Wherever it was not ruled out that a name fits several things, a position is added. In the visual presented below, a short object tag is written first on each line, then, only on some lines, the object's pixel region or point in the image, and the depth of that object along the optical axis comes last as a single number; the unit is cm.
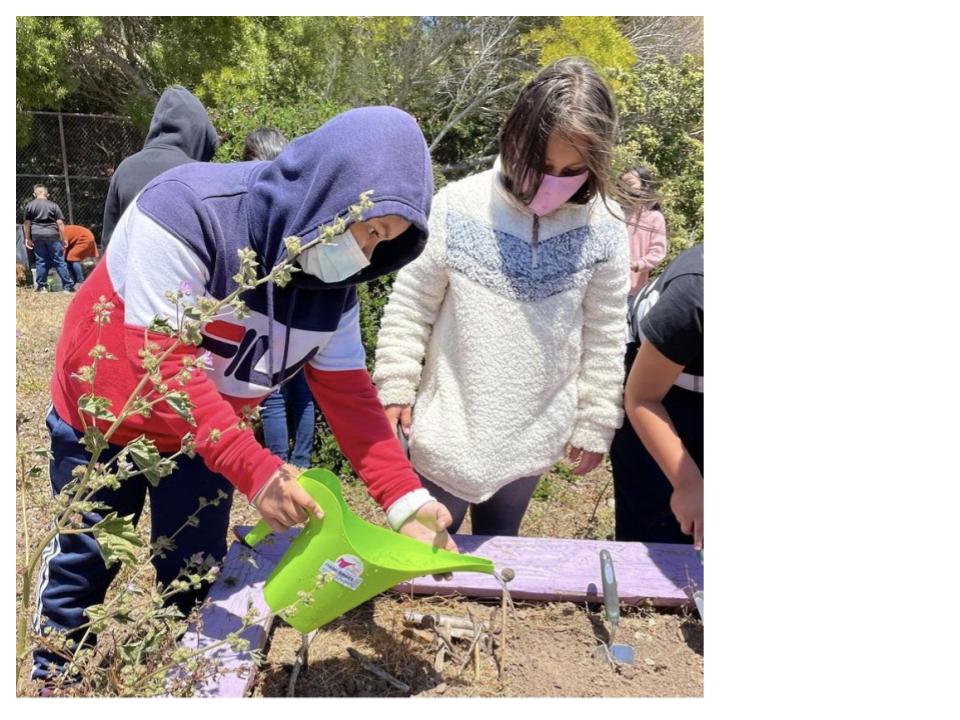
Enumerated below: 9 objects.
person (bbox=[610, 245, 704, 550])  142
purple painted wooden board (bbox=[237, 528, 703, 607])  162
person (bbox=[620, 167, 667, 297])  299
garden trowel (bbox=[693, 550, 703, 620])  157
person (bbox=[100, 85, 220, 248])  223
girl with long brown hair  156
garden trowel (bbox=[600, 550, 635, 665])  147
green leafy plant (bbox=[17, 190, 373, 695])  90
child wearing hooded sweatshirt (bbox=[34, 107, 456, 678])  110
